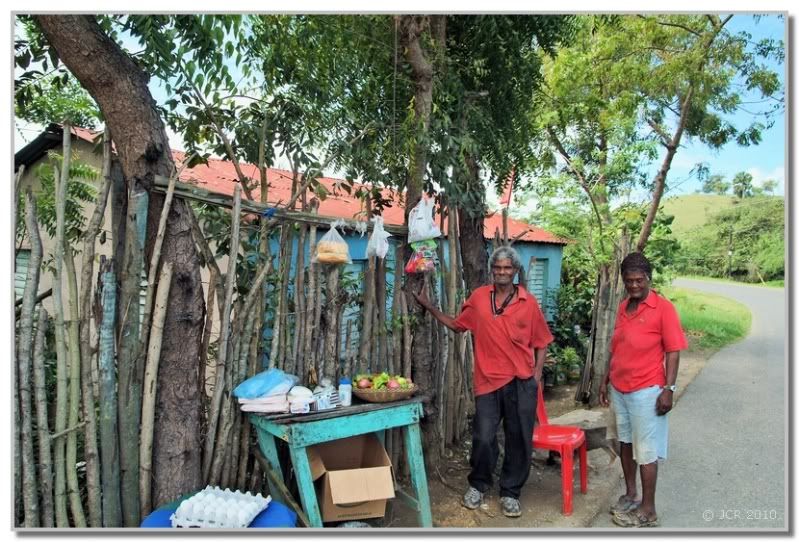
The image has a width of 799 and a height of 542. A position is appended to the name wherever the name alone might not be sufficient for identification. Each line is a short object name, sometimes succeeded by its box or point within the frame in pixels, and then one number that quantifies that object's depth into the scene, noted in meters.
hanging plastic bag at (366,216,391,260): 3.58
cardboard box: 3.03
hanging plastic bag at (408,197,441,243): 3.70
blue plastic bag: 3.02
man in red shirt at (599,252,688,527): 3.24
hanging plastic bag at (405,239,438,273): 3.73
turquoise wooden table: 2.90
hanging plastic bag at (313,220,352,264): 3.33
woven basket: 3.17
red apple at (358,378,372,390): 3.23
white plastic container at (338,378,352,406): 3.16
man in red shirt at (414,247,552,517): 3.46
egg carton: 2.62
